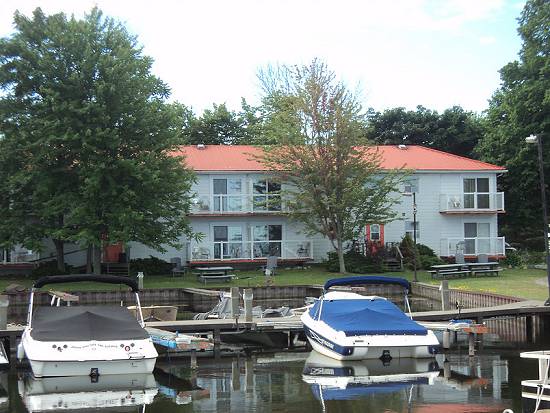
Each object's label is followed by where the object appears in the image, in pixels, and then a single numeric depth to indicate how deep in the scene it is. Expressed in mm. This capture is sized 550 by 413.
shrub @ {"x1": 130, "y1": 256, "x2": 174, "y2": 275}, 41531
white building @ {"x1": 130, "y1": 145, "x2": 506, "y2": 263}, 44250
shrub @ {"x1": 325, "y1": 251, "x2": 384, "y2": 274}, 41562
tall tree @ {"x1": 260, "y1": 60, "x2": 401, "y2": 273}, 41250
